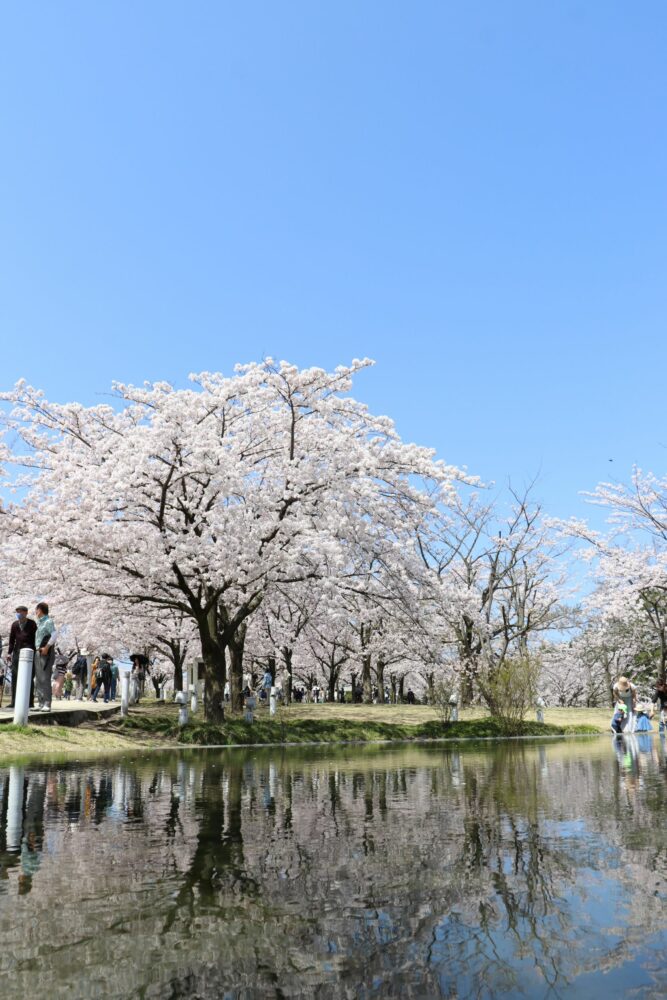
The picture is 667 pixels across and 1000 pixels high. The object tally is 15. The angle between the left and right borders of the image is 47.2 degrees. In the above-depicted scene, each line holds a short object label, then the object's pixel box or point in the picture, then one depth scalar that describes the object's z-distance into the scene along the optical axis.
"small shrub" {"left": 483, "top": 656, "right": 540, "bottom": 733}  23.56
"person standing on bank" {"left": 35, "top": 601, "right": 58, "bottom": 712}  15.41
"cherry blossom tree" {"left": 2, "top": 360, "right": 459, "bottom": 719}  17.52
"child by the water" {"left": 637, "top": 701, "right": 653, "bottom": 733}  24.05
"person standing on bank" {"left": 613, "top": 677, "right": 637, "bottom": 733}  21.62
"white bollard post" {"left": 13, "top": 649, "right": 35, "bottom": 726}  13.50
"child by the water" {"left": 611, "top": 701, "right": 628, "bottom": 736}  21.94
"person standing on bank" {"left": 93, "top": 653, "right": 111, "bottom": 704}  29.91
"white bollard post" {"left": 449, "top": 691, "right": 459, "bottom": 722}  23.59
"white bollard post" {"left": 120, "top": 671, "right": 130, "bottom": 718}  21.34
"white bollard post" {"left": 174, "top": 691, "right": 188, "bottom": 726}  18.00
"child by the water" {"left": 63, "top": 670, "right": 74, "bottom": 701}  40.25
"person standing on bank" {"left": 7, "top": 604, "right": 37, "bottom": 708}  14.79
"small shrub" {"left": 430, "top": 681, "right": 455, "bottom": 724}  23.50
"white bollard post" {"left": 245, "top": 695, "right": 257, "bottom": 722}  21.33
